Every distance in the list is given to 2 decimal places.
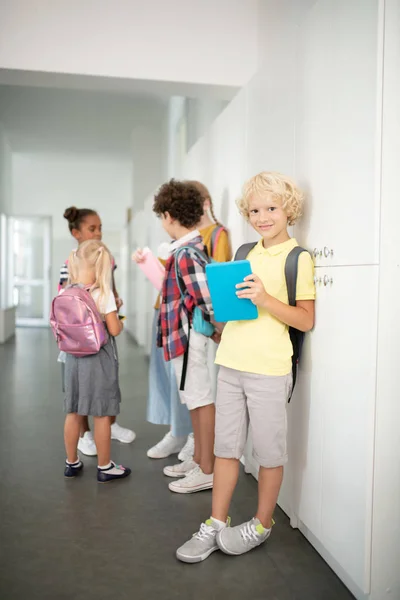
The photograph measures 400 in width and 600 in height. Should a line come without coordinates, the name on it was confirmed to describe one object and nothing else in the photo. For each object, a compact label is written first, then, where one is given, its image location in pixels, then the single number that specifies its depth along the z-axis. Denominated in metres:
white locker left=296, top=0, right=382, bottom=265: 1.71
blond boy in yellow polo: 2.07
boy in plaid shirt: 2.72
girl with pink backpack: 2.74
